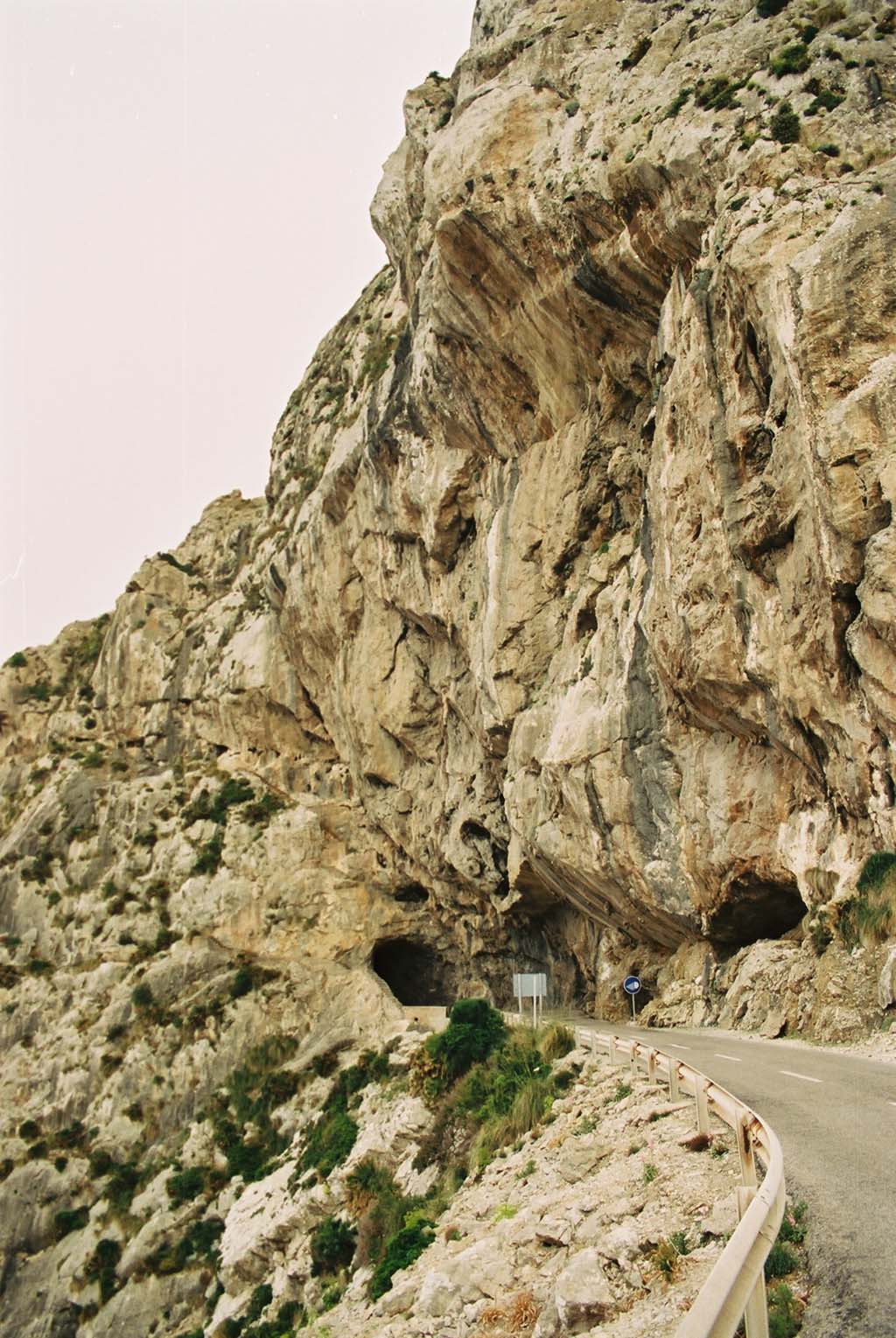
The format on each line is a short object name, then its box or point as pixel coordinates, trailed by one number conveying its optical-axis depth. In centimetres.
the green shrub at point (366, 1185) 2377
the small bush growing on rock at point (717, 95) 2477
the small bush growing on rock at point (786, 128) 2289
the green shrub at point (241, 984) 4372
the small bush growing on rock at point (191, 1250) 3334
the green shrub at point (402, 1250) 1541
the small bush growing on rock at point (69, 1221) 3847
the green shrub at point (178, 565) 7118
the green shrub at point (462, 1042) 2584
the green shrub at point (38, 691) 6981
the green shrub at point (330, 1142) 2848
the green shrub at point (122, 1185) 3819
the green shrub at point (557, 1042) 2075
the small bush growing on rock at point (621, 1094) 1450
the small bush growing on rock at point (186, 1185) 3616
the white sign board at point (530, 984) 2439
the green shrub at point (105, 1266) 3506
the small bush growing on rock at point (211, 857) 4944
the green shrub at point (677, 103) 2616
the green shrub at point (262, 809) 5078
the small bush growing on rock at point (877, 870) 1820
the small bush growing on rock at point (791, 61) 2436
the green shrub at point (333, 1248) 2261
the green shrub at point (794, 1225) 703
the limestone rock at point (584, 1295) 752
